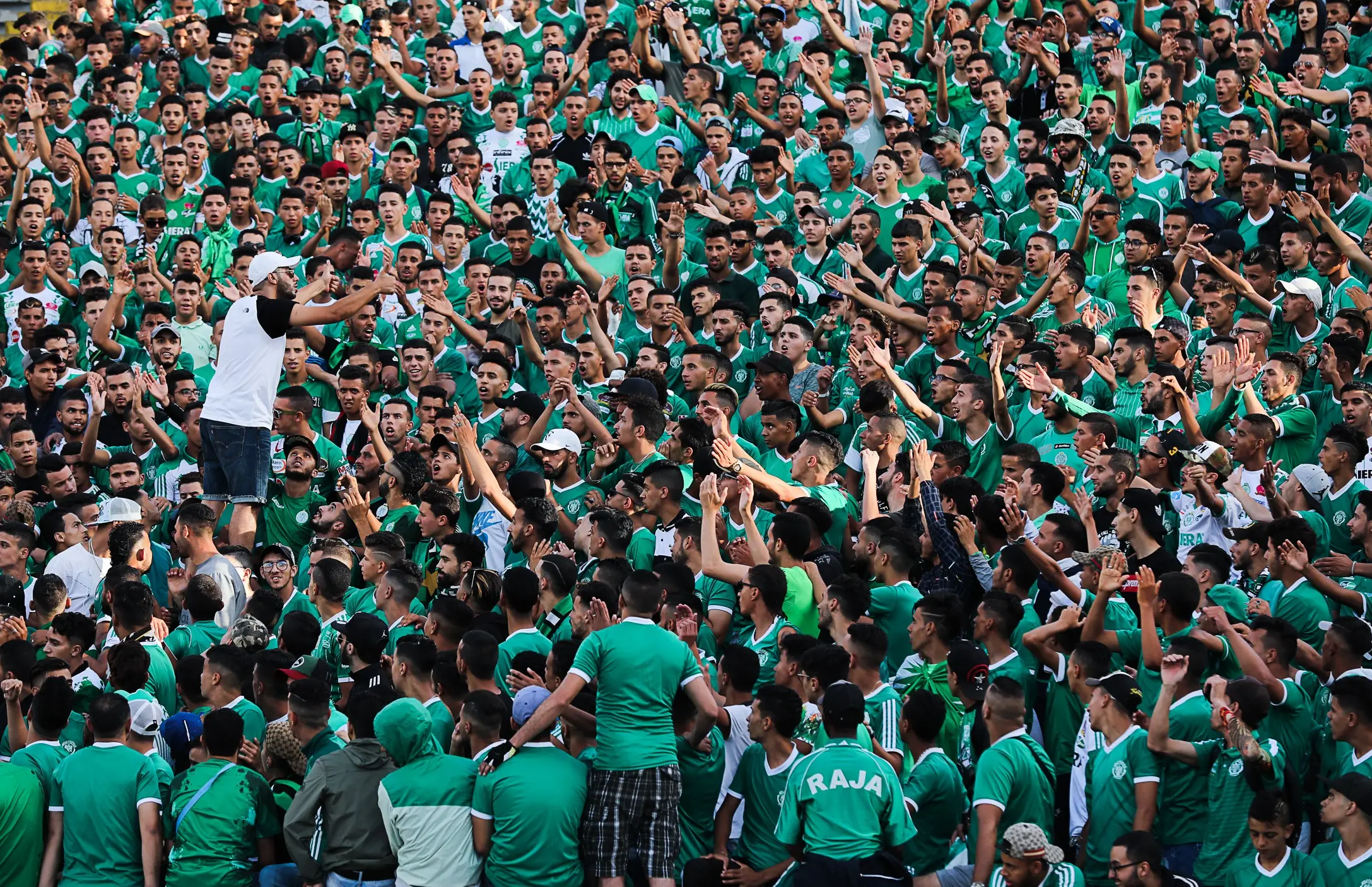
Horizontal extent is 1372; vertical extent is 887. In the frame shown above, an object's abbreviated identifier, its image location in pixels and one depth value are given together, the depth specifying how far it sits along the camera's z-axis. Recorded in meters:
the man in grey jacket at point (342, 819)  15.95
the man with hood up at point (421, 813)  15.79
